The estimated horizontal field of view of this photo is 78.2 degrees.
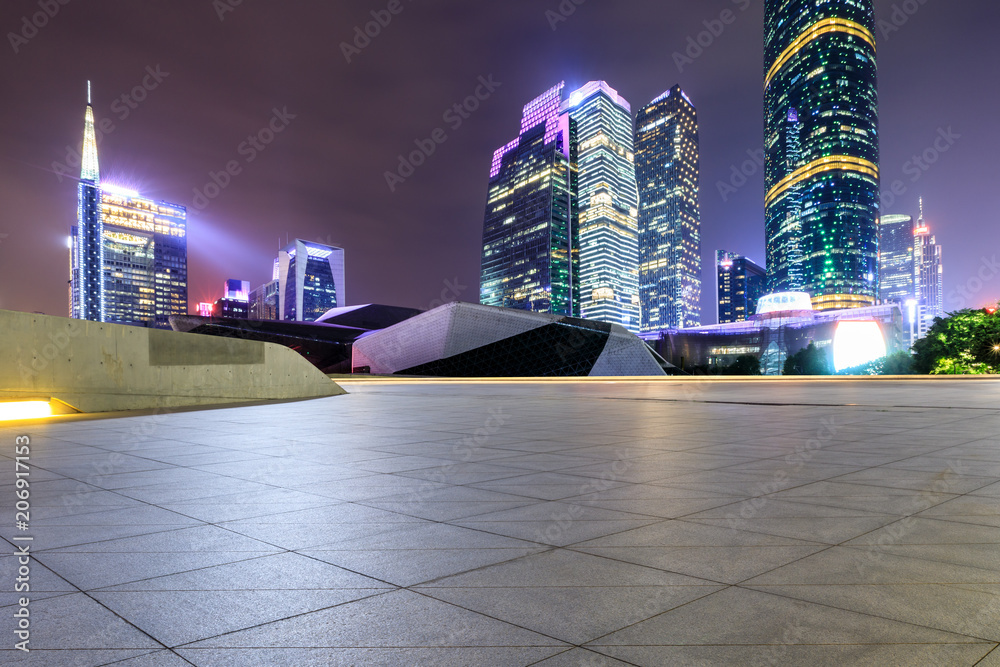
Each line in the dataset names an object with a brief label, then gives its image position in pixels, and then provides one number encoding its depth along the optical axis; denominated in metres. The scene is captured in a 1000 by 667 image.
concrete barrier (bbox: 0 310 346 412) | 13.45
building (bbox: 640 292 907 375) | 96.56
